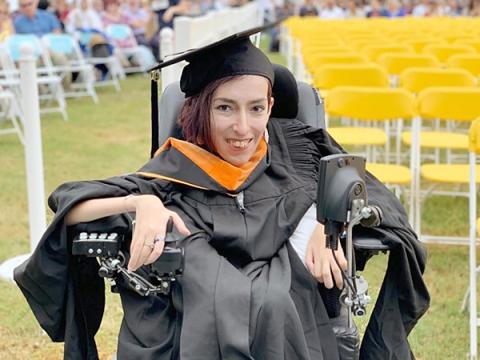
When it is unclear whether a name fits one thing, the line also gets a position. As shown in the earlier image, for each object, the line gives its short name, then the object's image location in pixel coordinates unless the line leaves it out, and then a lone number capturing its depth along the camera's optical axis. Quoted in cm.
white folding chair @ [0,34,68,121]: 1008
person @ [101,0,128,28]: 1628
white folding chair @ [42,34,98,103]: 1178
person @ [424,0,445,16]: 2501
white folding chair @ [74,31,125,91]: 1367
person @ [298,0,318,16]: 2616
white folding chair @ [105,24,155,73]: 1507
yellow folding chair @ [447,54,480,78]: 767
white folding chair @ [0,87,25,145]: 880
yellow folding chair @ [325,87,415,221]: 544
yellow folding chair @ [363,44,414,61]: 897
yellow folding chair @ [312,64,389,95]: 673
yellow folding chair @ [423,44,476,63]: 898
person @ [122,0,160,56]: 1668
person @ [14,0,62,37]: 1226
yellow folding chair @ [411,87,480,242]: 527
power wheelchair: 238
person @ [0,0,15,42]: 1073
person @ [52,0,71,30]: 1580
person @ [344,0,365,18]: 2602
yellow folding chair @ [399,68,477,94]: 636
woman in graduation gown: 239
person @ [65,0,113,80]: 1391
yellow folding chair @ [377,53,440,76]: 784
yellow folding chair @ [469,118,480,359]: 394
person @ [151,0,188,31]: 1745
